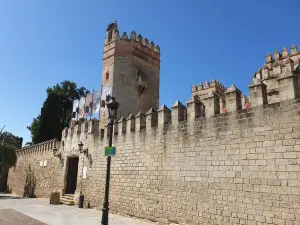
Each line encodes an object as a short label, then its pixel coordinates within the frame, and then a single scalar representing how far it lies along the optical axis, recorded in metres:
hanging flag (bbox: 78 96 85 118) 16.54
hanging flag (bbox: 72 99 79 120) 17.22
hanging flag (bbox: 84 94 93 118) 15.92
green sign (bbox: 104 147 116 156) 6.65
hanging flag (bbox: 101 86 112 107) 15.45
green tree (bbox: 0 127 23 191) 20.78
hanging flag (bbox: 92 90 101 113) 15.57
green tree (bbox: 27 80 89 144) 27.50
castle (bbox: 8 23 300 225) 5.39
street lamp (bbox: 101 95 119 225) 6.82
